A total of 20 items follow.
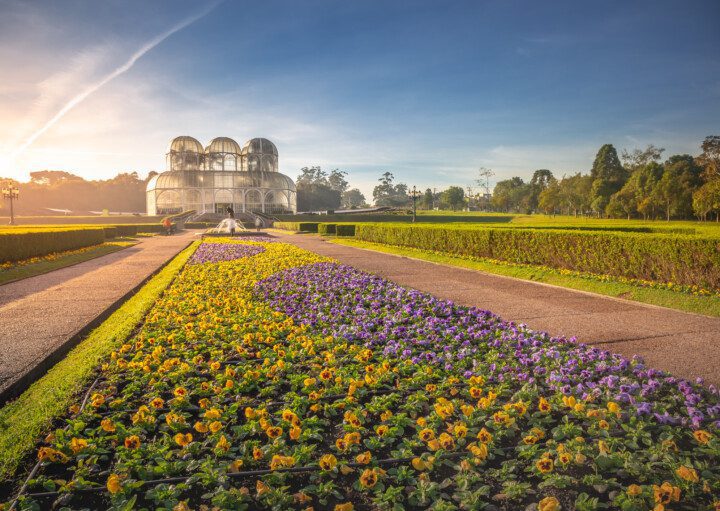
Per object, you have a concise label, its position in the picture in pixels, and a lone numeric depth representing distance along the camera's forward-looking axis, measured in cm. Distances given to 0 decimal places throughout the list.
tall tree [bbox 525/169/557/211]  9097
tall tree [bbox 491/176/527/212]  9531
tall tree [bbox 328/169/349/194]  15994
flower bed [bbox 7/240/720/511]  221
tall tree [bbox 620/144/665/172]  6912
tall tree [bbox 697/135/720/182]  4616
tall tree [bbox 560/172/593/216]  6831
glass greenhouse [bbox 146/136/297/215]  6419
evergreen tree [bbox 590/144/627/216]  6025
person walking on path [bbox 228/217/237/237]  2989
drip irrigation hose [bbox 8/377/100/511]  212
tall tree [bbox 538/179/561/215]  7088
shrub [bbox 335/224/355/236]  2888
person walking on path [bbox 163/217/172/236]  3334
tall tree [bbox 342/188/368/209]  17950
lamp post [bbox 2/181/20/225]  3580
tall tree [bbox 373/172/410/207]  15694
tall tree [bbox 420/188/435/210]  10609
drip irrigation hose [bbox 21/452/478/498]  224
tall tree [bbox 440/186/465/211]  9962
